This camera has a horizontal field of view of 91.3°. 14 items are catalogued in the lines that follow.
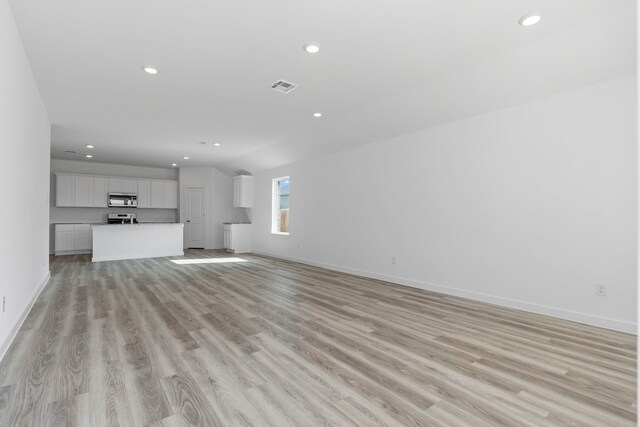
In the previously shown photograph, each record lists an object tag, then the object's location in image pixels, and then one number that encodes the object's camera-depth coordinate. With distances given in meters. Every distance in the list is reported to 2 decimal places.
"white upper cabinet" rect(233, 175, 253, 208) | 9.38
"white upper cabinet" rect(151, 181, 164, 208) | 10.14
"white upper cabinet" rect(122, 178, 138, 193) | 9.66
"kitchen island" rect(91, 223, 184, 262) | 7.50
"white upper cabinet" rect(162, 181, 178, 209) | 10.34
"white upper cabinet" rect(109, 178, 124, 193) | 9.48
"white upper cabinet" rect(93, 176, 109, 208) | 9.26
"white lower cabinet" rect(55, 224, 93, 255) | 8.60
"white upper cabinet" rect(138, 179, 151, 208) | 9.94
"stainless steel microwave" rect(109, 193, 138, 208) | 9.45
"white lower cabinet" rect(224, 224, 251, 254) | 9.29
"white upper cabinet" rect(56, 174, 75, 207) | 8.70
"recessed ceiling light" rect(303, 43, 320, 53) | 2.93
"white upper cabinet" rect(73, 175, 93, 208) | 8.96
